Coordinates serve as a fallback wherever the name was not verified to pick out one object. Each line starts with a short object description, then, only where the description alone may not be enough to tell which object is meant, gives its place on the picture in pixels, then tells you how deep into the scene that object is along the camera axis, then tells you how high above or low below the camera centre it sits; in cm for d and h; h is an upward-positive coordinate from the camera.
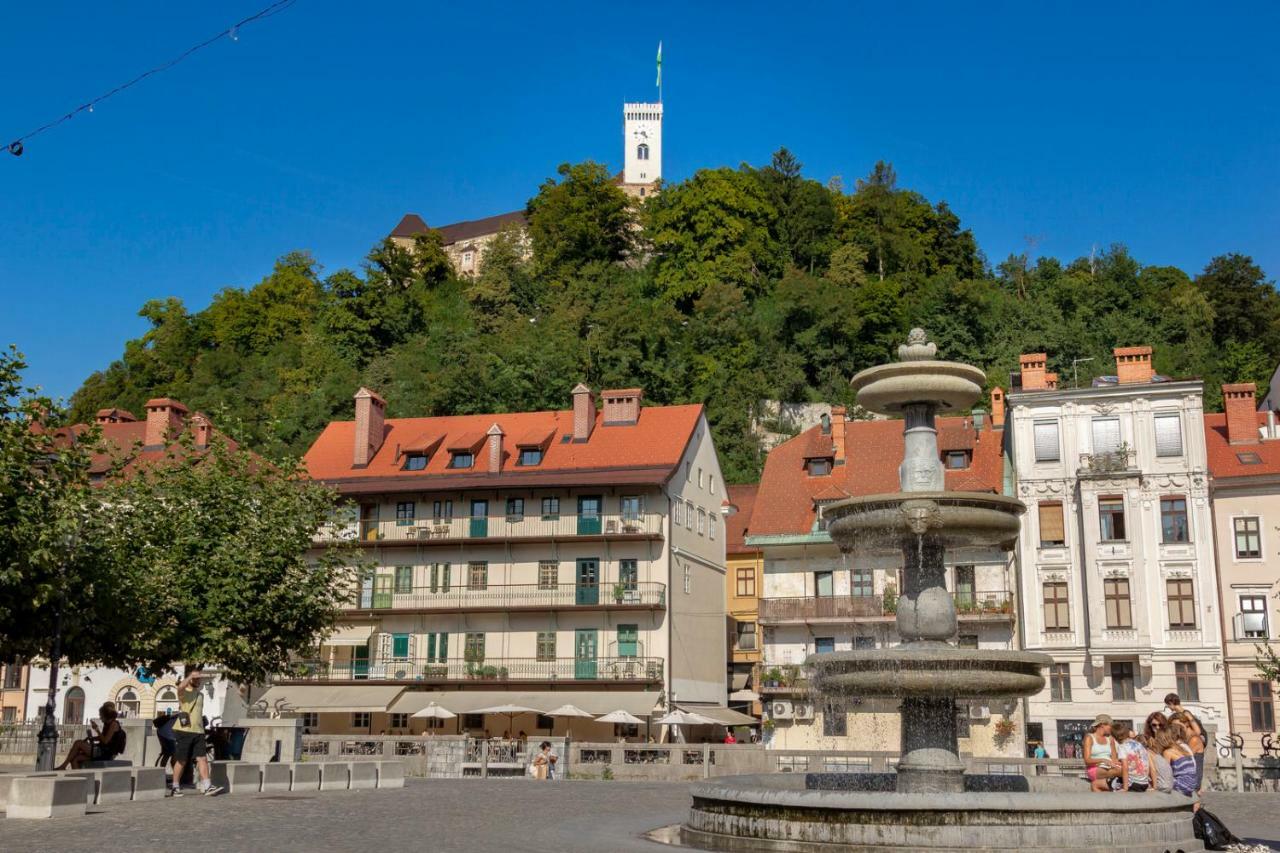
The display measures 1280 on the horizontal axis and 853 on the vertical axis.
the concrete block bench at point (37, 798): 1550 -144
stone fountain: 1331 -60
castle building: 14675 +5786
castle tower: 15188 +6096
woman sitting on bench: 2008 -108
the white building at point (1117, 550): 4269 +426
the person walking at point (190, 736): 1906 -88
